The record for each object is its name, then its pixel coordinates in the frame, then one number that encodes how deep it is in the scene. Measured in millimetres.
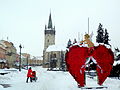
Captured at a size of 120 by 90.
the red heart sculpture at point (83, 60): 15875
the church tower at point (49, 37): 129875
